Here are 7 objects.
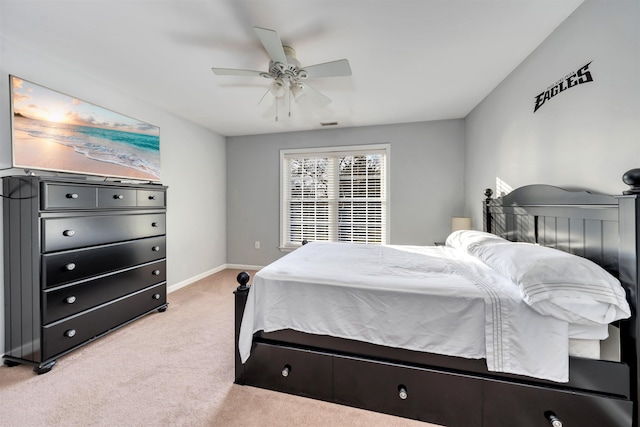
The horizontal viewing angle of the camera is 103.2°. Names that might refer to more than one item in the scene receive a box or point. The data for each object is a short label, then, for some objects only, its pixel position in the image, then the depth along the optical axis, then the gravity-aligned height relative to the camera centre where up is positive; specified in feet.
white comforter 4.02 -1.81
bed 3.89 -2.38
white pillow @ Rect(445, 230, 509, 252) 6.86 -0.81
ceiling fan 5.57 +3.69
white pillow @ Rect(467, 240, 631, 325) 3.75 -1.20
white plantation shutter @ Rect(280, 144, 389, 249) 13.94 +1.01
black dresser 6.15 -1.37
